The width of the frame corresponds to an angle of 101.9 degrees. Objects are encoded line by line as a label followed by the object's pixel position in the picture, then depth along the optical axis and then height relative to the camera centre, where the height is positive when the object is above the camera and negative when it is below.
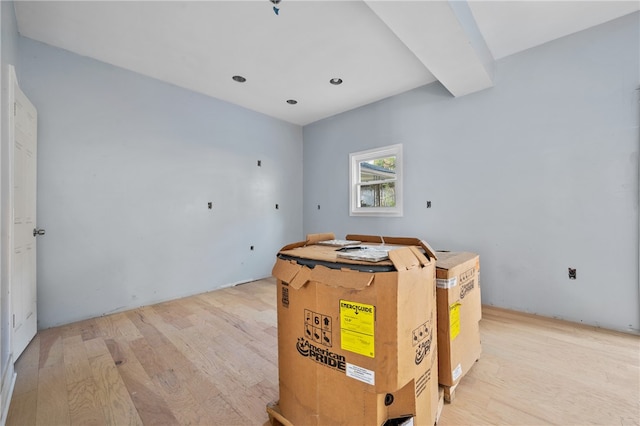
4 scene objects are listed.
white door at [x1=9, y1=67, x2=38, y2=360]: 1.82 -0.05
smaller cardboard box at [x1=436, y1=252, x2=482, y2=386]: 1.39 -0.60
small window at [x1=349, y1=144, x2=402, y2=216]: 3.68 +0.47
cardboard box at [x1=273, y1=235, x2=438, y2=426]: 0.92 -0.48
